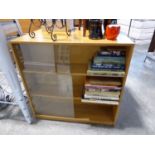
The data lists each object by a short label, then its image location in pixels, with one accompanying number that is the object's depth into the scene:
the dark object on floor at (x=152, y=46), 2.79
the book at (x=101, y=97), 1.24
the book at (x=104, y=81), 1.20
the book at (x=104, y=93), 1.21
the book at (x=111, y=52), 1.09
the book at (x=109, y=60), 1.09
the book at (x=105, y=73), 1.08
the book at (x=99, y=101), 1.26
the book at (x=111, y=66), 1.09
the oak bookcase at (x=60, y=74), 1.05
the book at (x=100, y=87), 1.19
